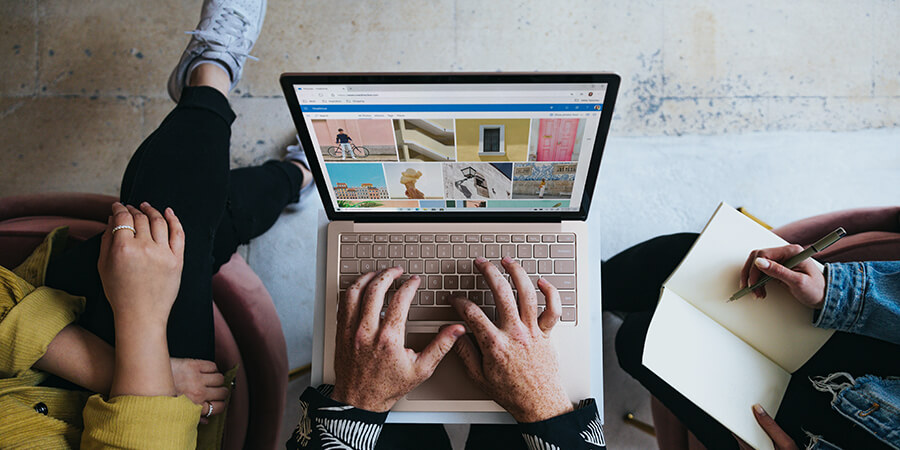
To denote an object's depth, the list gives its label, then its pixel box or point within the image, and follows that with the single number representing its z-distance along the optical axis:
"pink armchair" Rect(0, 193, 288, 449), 1.09
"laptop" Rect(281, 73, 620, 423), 0.69
